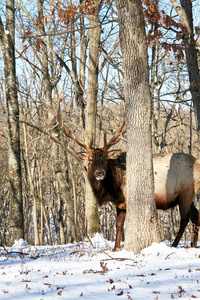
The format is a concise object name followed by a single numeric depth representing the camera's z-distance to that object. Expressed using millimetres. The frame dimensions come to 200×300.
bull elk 16906
